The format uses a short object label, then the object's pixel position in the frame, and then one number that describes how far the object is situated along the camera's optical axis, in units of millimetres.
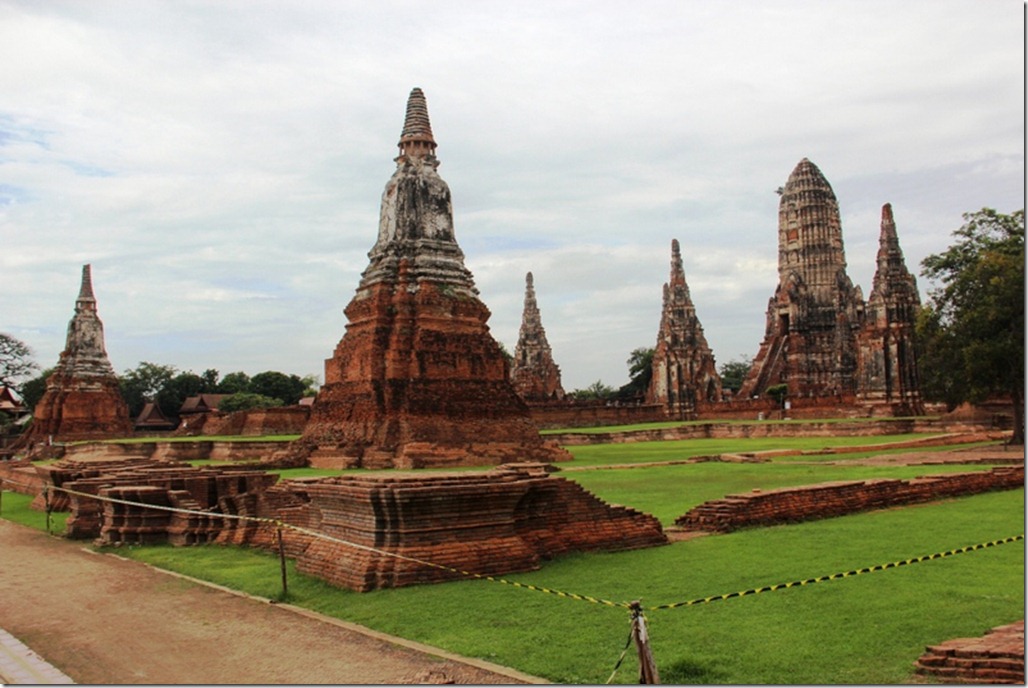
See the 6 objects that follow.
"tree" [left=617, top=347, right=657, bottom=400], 87775
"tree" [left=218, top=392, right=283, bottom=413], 64562
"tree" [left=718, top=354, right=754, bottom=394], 96625
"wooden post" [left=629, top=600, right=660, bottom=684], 4836
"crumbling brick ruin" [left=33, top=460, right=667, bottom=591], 8133
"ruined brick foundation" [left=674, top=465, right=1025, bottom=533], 11039
